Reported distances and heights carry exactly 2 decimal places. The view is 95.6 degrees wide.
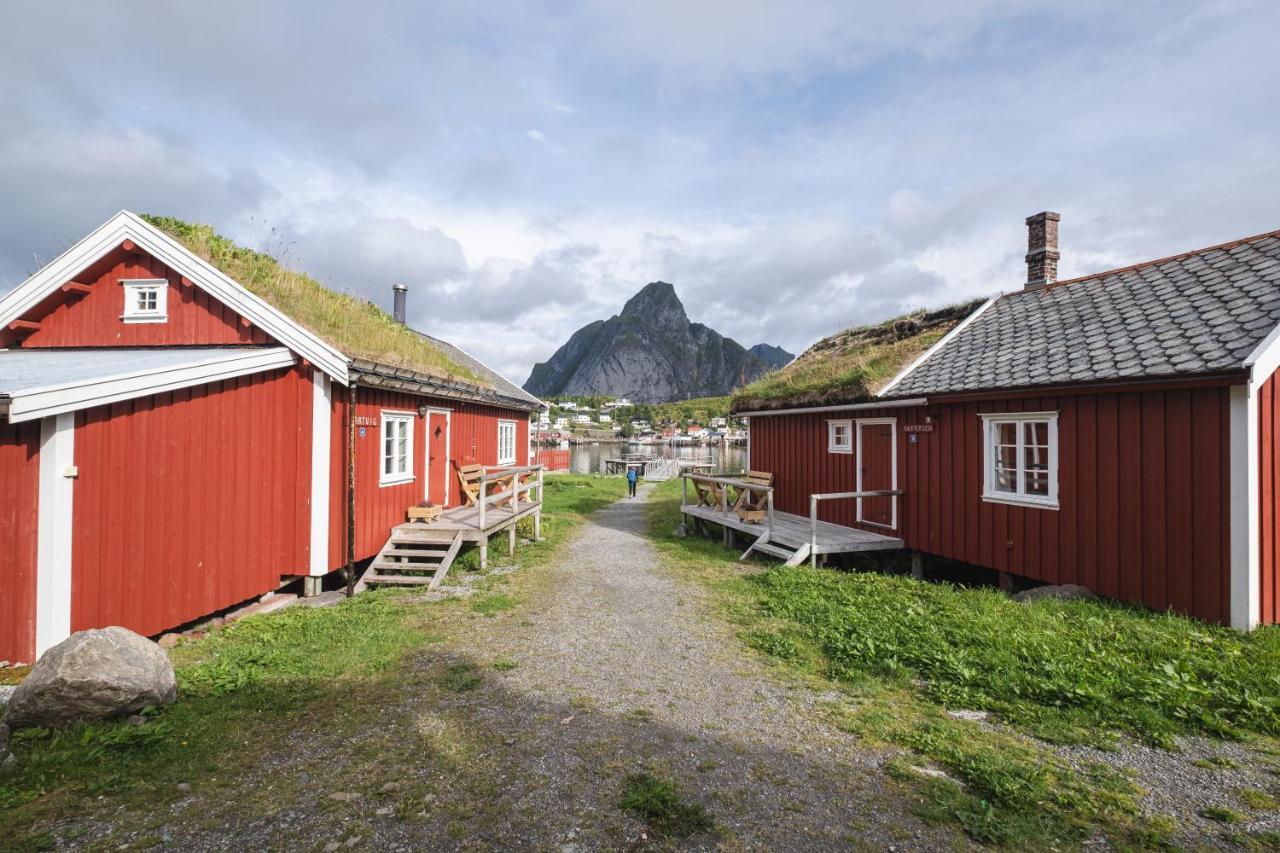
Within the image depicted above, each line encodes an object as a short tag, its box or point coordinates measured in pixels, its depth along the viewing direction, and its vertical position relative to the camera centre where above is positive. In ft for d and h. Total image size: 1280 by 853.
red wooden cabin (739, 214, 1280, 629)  20.21 -0.26
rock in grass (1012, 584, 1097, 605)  24.04 -6.75
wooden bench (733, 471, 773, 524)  38.81 -5.01
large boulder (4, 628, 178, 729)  13.65 -6.09
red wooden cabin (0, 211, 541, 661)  17.90 -0.46
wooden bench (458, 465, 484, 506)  39.70 -3.42
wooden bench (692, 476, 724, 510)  43.65 -4.58
